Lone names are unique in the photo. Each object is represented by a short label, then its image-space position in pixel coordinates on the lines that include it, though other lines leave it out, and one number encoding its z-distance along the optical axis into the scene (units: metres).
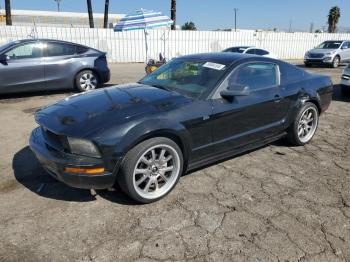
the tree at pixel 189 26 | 80.69
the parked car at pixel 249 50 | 14.62
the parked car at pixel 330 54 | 18.33
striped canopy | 9.91
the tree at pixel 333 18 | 48.06
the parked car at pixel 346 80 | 8.76
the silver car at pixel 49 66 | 7.84
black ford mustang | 3.05
